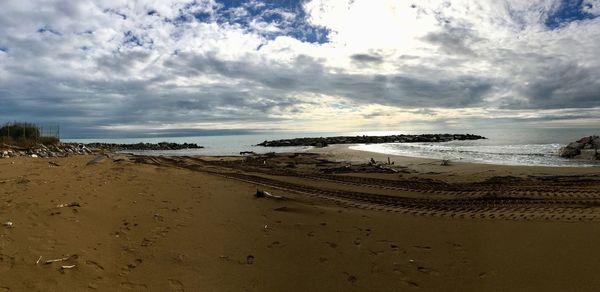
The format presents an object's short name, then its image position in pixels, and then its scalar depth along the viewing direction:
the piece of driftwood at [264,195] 9.77
